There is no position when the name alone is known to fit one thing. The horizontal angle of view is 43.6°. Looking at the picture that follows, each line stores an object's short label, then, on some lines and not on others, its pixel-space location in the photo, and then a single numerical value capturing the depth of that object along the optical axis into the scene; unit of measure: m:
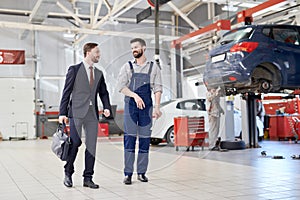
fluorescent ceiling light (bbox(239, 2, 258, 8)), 8.83
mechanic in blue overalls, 3.68
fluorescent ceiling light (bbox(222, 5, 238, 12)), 9.52
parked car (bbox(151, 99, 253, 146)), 7.94
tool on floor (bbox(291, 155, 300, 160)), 5.47
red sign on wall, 12.97
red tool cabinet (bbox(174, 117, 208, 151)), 7.03
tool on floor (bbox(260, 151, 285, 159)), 5.62
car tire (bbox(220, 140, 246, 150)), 7.13
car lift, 7.47
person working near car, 6.82
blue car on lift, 5.37
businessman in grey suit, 3.49
